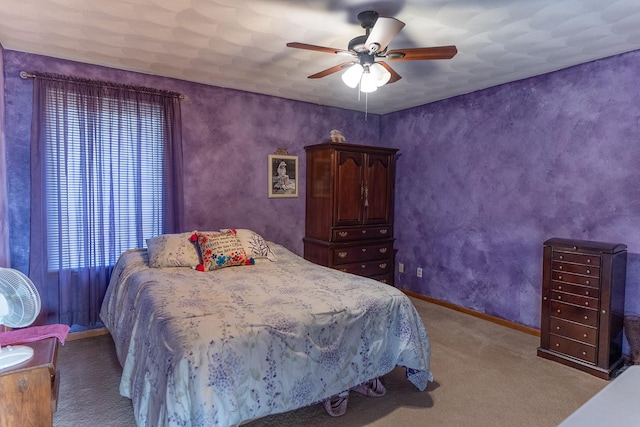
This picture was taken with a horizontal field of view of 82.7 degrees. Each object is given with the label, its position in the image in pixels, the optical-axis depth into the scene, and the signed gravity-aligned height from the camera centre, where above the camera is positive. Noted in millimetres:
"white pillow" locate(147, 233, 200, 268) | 2865 -465
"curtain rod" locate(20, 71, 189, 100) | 2850 +940
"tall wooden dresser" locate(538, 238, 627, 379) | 2645 -844
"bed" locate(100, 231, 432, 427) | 1590 -757
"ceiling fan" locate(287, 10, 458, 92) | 1947 +831
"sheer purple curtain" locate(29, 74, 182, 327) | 2932 +102
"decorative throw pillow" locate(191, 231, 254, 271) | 2914 -469
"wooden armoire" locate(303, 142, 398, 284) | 3990 -168
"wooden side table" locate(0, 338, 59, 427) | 1535 -860
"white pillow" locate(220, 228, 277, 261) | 3206 -460
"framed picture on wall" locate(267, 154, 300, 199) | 4133 +206
